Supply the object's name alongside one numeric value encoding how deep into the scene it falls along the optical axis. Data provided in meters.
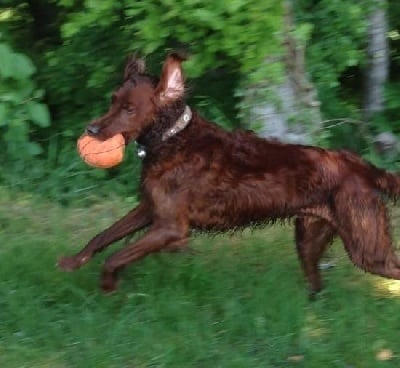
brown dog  4.47
